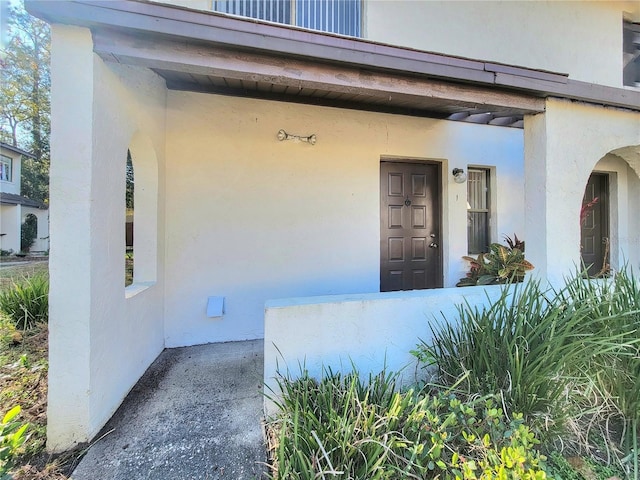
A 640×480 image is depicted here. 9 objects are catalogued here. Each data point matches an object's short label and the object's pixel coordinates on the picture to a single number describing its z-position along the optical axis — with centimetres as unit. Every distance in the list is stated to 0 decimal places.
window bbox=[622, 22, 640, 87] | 501
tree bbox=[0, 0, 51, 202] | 865
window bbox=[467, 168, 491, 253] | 487
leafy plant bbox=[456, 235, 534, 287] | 393
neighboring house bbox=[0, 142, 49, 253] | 1290
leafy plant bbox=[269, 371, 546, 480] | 154
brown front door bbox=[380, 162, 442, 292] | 446
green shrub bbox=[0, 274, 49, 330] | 364
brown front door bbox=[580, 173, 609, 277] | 554
